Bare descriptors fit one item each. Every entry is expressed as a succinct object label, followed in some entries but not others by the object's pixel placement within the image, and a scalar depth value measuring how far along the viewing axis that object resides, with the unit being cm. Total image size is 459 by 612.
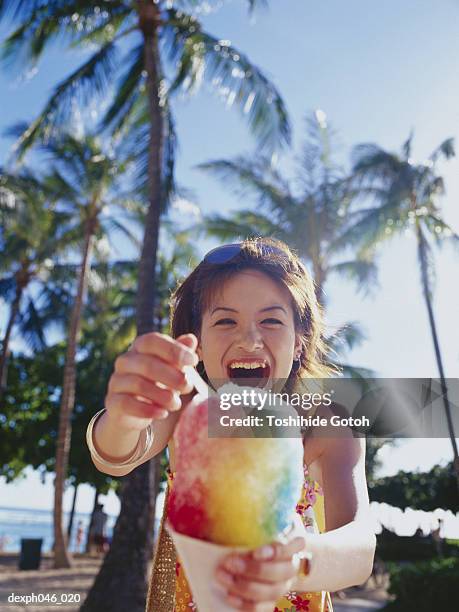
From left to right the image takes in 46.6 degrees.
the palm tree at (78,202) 1323
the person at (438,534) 1782
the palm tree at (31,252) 1323
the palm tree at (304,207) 1439
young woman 76
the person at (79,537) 2264
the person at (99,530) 1988
